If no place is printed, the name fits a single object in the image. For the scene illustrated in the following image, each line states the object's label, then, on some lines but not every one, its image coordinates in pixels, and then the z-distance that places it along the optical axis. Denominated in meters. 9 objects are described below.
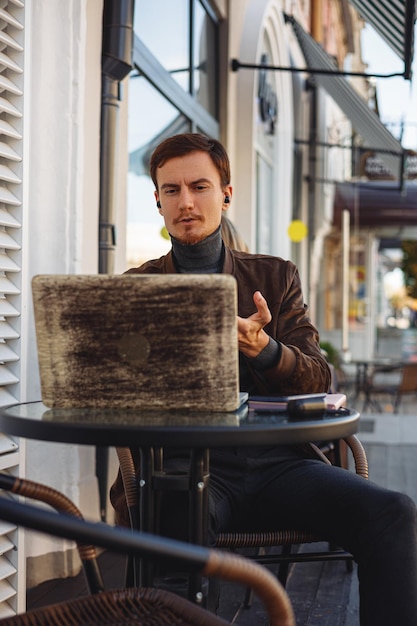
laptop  1.79
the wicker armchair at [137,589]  1.37
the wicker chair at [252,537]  2.39
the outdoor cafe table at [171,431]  1.67
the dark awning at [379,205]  18.03
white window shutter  2.83
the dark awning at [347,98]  10.41
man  2.09
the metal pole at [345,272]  12.34
